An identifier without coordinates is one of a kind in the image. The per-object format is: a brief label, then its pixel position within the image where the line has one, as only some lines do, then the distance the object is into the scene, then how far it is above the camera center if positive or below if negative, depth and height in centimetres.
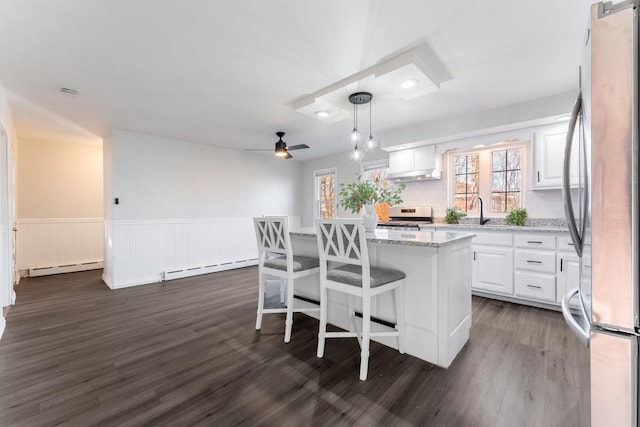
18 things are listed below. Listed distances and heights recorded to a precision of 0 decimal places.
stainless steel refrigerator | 70 -2
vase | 273 -7
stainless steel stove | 444 -12
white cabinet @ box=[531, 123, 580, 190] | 327 +64
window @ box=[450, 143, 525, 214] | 386 +47
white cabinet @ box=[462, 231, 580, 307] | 305 -66
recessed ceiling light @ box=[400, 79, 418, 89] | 240 +112
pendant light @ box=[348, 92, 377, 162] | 281 +116
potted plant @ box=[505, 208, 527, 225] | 363 -8
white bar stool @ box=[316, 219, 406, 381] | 192 -49
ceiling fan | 417 +95
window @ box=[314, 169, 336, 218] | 647 +43
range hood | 430 +75
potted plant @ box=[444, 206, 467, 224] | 416 -7
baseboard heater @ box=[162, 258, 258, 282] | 469 -109
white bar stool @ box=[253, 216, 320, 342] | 245 -48
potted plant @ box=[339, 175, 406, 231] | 270 +12
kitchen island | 203 -62
